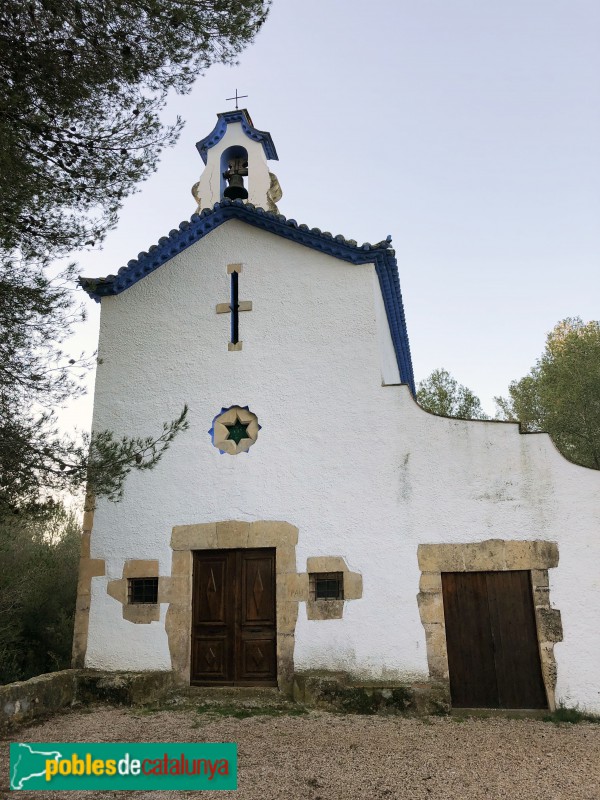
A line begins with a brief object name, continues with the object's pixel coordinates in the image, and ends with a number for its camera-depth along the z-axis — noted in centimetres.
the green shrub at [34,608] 859
